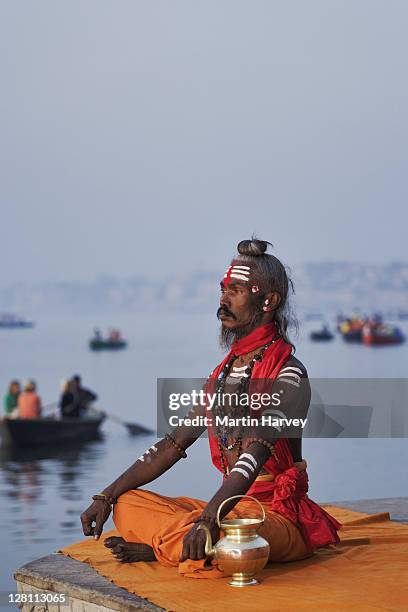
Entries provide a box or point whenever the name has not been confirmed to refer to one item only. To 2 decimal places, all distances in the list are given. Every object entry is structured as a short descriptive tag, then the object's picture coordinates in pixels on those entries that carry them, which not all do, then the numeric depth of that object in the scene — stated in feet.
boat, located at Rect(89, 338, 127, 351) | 293.43
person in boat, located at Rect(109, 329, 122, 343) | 293.43
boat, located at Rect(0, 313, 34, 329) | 495.00
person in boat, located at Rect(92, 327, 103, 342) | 304.42
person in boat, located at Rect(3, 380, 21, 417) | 66.95
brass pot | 15.08
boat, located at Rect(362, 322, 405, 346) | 285.15
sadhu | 16.08
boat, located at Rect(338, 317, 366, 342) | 298.56
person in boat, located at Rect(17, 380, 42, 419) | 63.82
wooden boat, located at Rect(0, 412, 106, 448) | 63.26
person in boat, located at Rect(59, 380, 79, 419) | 66.95
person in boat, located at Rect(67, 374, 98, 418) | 67.46
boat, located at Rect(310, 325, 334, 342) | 314.35
